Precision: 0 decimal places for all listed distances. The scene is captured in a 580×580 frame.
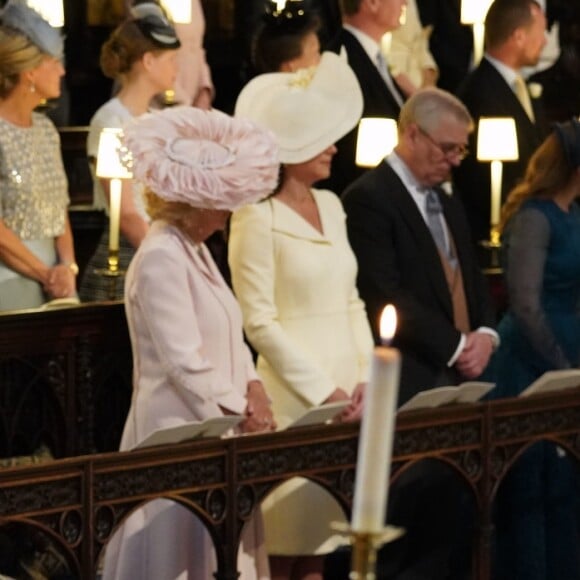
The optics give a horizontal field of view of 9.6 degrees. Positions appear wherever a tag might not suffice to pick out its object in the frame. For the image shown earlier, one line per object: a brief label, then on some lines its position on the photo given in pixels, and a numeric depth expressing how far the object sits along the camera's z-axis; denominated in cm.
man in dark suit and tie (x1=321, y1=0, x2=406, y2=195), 1406
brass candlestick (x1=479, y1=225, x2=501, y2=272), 1458
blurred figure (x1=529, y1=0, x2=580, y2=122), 2173
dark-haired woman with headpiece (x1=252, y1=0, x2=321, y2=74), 1442
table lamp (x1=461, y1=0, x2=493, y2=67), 1833
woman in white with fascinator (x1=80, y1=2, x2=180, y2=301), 1311
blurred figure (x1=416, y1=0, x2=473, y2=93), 1975
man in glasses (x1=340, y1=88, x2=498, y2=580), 1115
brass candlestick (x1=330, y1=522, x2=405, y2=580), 364
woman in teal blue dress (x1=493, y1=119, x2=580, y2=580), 1147
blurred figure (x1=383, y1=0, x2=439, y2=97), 1696
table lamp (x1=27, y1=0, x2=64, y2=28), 1610
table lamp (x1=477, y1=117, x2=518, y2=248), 1450
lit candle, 360
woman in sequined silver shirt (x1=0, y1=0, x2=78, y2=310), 1211
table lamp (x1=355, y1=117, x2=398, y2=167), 1332
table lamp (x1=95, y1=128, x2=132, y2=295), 1250
